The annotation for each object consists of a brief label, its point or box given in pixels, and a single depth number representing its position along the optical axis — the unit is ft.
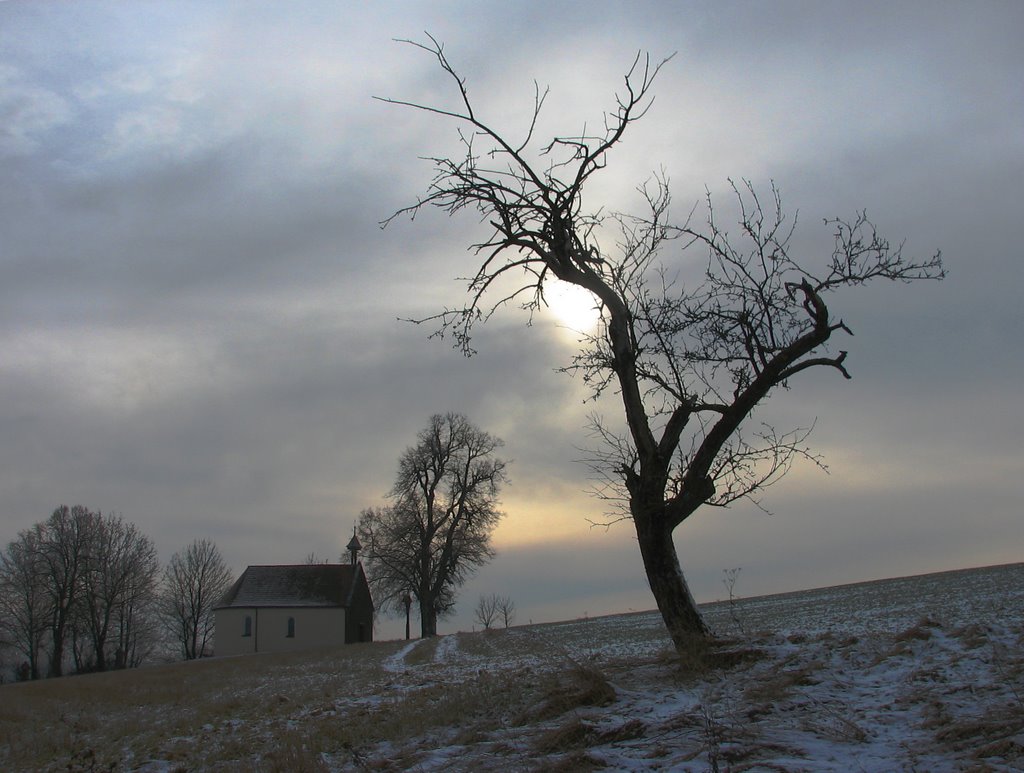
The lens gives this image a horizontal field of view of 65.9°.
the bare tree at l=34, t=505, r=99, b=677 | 215.10
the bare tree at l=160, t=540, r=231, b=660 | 261.65
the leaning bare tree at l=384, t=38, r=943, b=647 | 31.73
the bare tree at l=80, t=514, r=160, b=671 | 219.41
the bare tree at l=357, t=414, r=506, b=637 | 178.50
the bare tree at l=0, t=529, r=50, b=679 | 220.43
